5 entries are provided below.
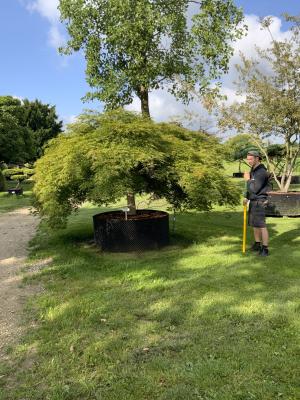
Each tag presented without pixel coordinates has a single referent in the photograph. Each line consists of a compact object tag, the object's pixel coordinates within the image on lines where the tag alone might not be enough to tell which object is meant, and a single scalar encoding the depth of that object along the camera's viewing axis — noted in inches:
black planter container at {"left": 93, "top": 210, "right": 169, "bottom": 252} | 297.9
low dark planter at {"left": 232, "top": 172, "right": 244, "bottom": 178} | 1112.4
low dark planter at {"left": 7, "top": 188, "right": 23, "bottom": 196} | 853.1
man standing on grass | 276.5
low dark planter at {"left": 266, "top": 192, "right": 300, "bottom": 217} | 470.3
